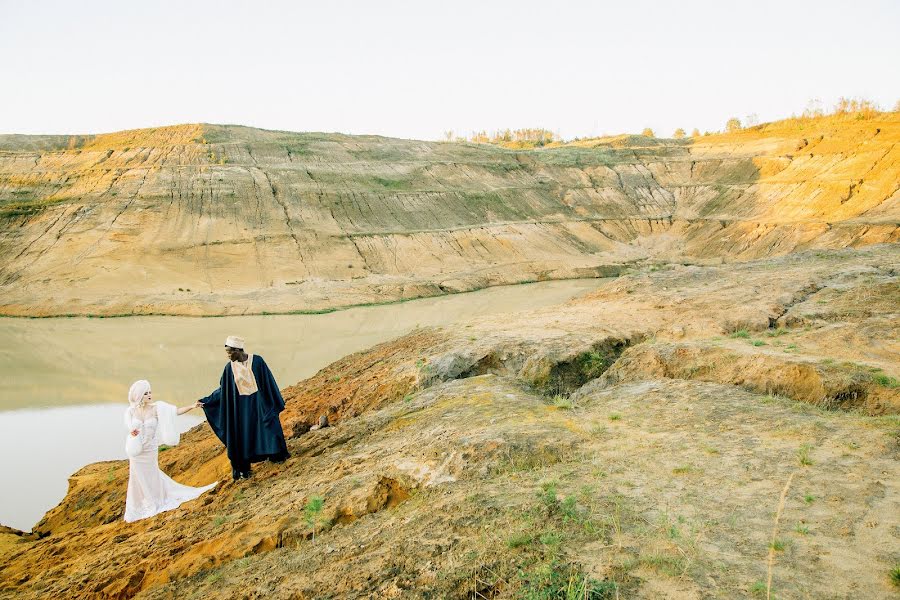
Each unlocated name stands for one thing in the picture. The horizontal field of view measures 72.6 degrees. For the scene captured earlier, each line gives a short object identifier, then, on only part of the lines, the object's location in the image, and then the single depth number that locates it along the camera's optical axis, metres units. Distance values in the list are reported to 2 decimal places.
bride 5.28
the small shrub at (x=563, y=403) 6.04
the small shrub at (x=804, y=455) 4.04
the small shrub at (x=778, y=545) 3.00
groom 5.50
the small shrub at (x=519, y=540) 3.19
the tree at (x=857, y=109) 35.28
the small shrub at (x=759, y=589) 2.64
